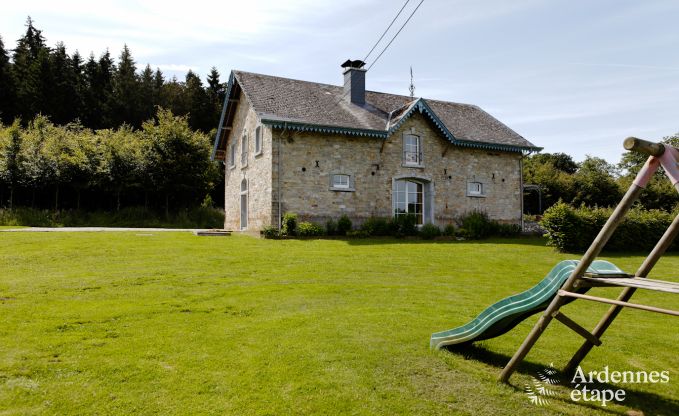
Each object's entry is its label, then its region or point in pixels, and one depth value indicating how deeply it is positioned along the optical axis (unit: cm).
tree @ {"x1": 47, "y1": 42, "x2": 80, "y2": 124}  4397
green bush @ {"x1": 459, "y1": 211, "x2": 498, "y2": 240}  1966
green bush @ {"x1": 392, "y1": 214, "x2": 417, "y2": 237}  1866
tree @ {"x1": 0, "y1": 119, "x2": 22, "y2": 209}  2584
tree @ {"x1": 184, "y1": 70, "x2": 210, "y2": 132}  4906
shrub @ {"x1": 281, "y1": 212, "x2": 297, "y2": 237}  1750
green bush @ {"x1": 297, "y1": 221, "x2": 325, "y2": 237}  1752
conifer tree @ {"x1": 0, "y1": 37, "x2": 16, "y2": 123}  4259
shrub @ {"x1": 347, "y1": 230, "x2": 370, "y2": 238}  1814
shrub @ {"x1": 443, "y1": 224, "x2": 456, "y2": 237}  1945
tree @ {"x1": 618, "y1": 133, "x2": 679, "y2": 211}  3447
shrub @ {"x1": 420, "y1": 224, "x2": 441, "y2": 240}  1866
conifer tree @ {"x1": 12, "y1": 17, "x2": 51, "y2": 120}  4278
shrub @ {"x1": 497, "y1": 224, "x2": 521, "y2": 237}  2123
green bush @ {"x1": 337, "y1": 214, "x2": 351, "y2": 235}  1828
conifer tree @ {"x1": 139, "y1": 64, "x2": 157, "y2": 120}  4800
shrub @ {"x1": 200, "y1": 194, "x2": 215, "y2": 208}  3262
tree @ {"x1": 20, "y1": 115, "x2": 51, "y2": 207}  2608
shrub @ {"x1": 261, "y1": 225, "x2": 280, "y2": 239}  1716
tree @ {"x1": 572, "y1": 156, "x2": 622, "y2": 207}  3719
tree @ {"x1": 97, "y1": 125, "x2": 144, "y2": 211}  2734
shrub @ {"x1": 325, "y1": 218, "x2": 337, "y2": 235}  1805
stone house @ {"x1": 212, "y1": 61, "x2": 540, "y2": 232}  1886
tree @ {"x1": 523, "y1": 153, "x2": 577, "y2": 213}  3769
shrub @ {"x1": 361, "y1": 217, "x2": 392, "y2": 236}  1833
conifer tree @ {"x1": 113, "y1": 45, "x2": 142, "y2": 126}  4684
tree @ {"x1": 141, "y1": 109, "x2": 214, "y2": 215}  2834
